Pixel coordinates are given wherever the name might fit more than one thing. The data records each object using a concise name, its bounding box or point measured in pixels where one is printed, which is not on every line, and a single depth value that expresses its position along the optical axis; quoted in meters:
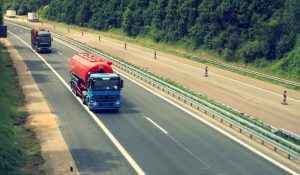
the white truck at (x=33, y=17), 128.25
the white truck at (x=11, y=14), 142.62
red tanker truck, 29.56
